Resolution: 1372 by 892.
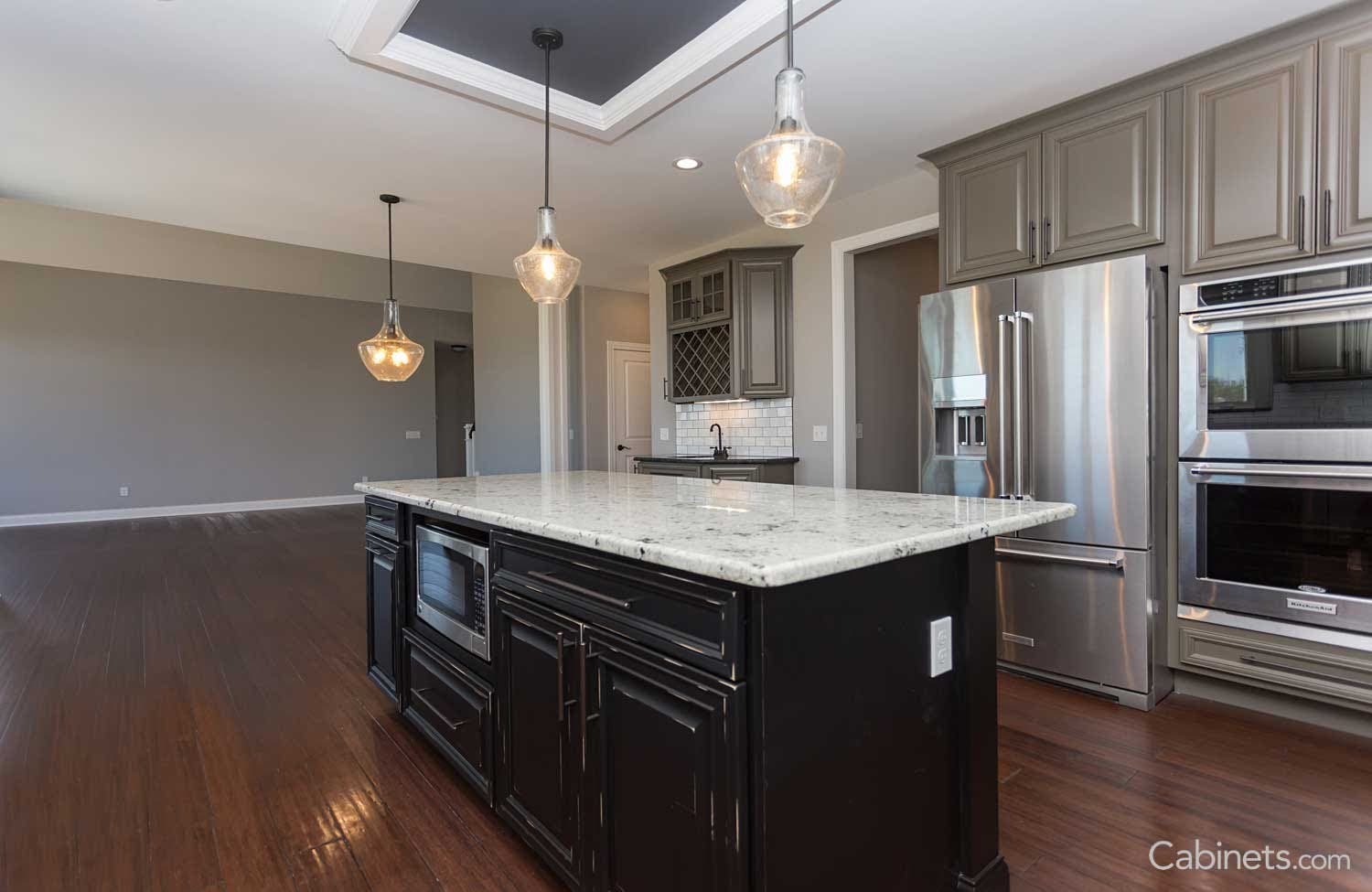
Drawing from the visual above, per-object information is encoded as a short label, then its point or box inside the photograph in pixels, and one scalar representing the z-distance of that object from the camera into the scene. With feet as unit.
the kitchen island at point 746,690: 3.61
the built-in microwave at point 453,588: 6.13
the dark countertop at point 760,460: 15.11
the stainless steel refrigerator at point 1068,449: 8.24
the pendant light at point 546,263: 8.79
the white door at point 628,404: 22.41
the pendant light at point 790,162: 5.88
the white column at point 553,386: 21.16
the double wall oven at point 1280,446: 7.04
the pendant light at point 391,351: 15.49
